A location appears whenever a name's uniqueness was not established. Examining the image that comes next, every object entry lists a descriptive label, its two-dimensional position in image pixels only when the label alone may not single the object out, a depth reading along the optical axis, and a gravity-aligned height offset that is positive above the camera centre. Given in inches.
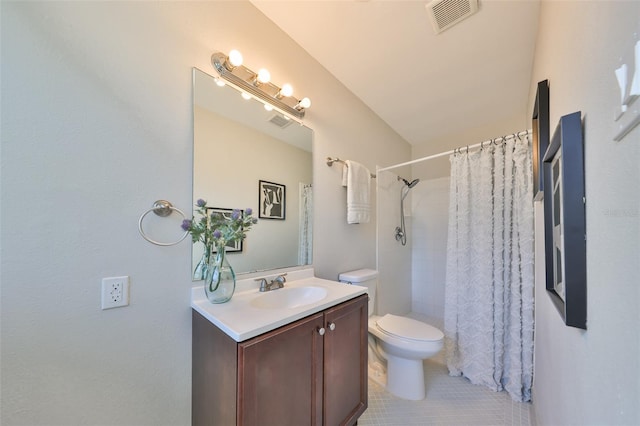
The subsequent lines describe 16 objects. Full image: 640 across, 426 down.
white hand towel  75.0 +7.8
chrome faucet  50.6 -15.6
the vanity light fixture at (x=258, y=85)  47.5 +30.2
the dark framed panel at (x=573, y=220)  21.7 -0.7
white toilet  61.8 -36.9
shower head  111.2 +15.5
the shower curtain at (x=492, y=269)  62.2 -16.3
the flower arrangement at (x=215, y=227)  39.5 -2.2
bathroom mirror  45.7 +10.7
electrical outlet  33.9 -11.5
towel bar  72.0 +17.2
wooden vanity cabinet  32.4 -25.9
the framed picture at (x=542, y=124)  41.0 +16.1
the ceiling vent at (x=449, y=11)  50.8 +46.3
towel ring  37.6 +0.7
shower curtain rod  64.1 +22.0
